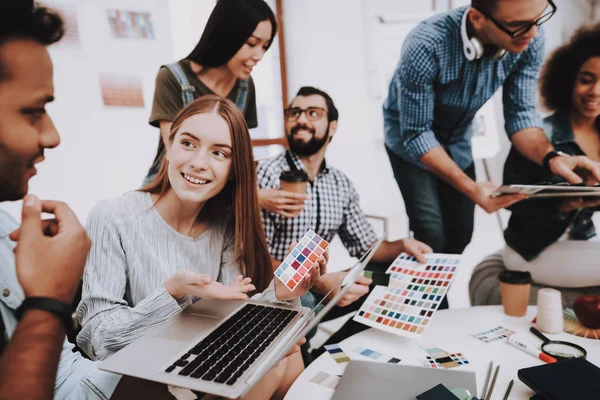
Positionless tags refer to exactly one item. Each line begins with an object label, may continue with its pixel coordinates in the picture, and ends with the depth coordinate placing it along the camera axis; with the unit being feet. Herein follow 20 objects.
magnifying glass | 2.96
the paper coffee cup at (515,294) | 3.77
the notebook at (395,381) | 2.54
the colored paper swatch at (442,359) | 2.99
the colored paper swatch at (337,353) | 3.05
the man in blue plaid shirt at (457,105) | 4.67
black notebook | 2.28
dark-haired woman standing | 3.44
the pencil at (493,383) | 2.43
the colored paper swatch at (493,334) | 3.35
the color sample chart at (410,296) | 3.43
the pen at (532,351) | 2.92
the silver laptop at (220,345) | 2.20
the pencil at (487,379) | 2.54
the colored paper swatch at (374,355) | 3.06
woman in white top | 2.80
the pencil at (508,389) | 2.48
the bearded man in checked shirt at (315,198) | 4.46
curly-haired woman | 4.84
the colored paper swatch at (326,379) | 2.75
